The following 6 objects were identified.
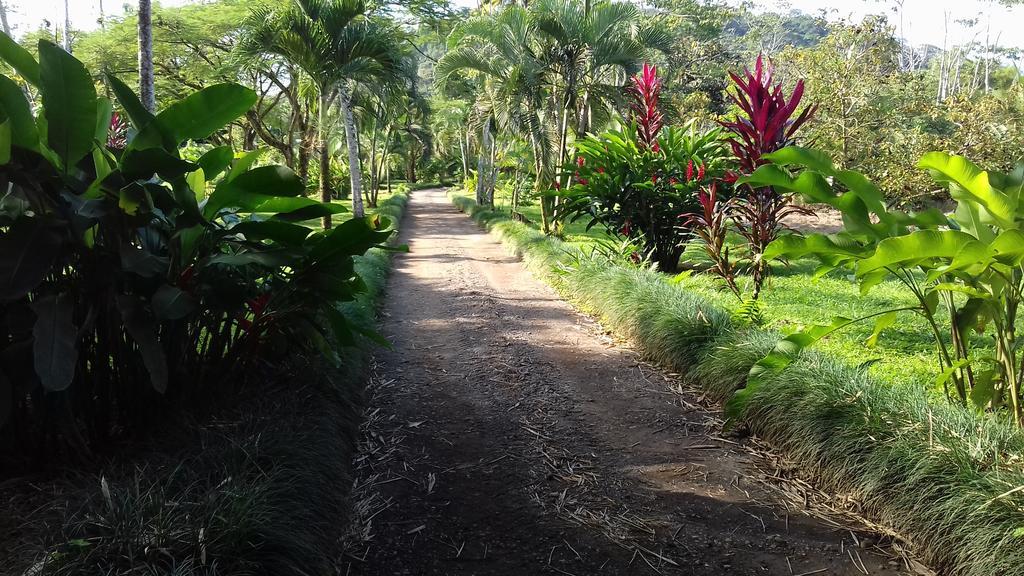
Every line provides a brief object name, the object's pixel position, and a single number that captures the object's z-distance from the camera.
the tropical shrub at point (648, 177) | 8.42
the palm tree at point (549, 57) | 11.75
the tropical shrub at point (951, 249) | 2.50
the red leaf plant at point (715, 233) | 6.62
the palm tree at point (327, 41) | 11.65
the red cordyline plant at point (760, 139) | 6.41
